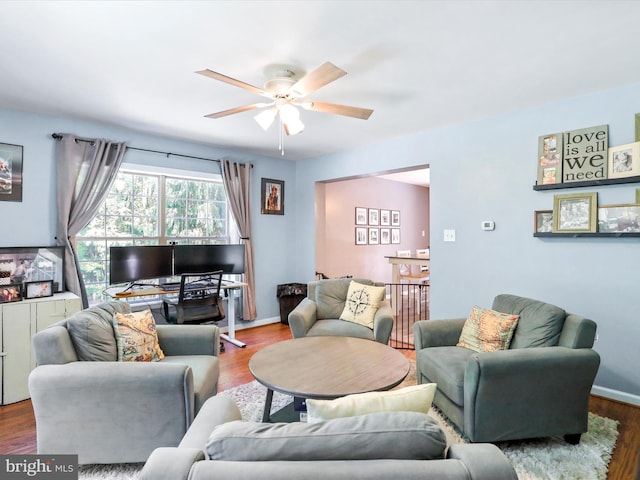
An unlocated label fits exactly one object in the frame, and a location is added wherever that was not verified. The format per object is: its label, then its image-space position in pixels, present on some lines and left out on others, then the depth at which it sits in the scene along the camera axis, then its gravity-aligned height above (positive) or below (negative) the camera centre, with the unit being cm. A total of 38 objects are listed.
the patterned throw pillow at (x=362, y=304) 353 -69
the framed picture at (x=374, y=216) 719 +43
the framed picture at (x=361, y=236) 688 +2
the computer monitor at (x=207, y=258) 423 -28
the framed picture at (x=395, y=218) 777 +42
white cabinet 286 -85
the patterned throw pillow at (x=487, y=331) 253 -70
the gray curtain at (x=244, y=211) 482 +36
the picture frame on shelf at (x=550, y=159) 307 +70
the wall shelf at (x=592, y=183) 270 +45
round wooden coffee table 199 -85
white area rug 193 -131
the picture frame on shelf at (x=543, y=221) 316 +15
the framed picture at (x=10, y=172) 327 +60
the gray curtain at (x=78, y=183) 353 +55
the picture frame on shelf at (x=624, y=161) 268 +60
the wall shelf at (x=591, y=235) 271 +2
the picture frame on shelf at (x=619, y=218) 271 +16
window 394 +23
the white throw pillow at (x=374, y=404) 116 -56
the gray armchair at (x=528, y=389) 207 -92
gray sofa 91 -61
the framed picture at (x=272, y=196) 526 +61
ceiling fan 231 +96
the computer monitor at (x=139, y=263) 372 -30
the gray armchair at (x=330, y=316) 331 -80
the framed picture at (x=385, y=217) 747 +42
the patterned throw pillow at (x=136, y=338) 227 -68
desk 359 -61
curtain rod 350 +102
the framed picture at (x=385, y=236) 750 +2
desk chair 364 -72
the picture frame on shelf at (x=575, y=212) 289 +21
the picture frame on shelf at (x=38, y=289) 312 -48
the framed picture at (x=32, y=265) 317 -28
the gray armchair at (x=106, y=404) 189 -92
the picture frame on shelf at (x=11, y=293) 292 -48
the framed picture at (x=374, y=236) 721 +2
